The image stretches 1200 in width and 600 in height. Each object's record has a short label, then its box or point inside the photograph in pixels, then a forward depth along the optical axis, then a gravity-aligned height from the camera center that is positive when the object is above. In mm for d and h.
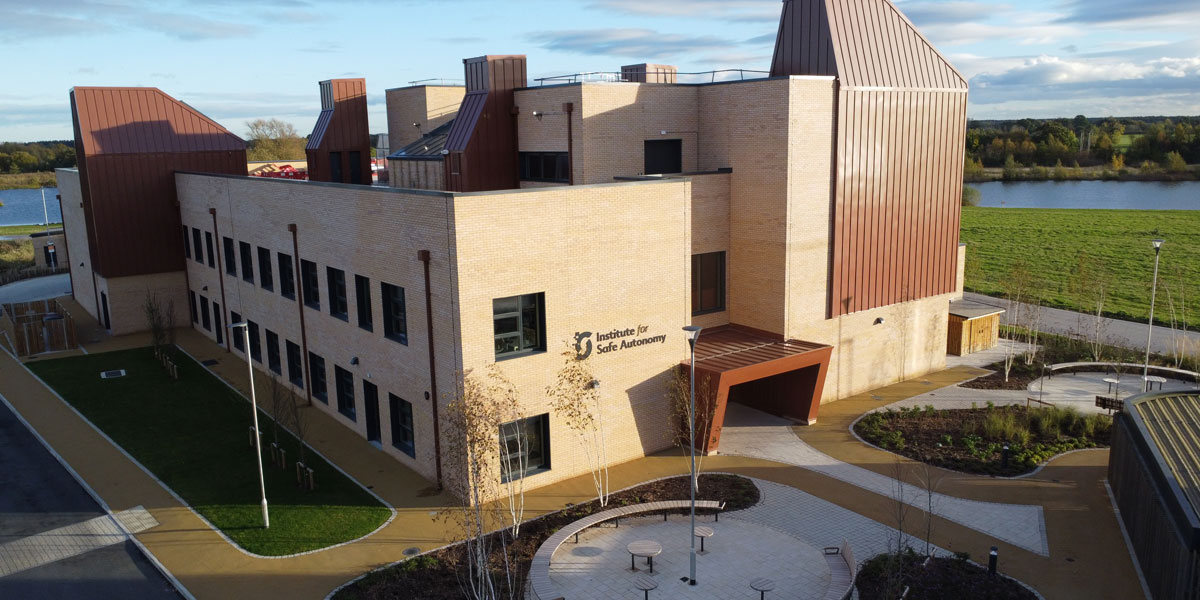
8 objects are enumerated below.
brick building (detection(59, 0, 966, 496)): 21125 -2217
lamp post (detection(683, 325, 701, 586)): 15935 -4945
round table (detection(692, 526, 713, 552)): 17781 -7836
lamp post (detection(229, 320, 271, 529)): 19125 -7566
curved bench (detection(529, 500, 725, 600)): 16359 -8066
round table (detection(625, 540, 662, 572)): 16922 -7787
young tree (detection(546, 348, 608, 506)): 21656 -6241
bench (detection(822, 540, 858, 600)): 15492 -8060
